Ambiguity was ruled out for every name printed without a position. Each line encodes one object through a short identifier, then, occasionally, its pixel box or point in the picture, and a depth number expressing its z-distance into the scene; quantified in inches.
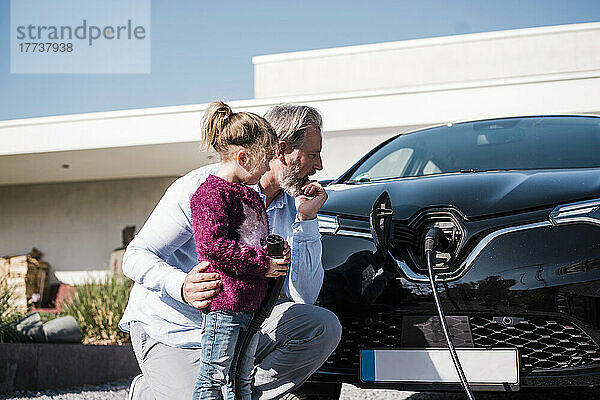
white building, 413.7
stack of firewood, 593.0
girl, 76.6
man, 85.3
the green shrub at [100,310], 250.7
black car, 88.7
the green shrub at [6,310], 182.2
